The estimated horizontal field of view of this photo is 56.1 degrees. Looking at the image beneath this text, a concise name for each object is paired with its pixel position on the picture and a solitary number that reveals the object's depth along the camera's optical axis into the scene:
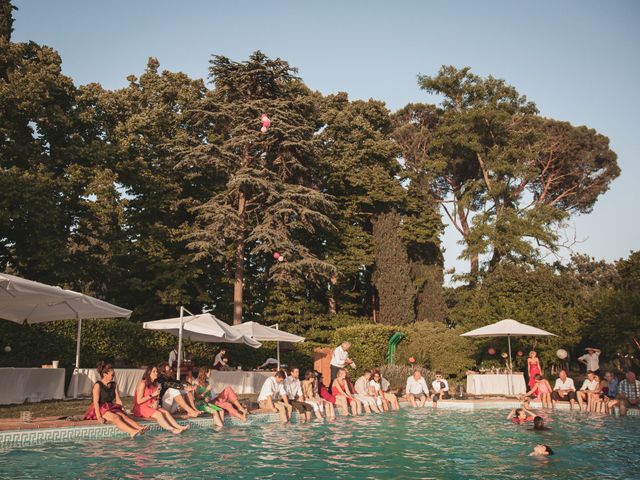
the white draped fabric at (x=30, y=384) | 13.58
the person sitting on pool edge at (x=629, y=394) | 14.84
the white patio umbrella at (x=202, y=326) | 15.94
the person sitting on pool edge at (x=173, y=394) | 12.07
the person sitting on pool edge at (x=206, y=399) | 11.96
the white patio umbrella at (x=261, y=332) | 18.89
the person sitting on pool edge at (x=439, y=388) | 18.27
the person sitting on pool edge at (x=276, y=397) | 13.06
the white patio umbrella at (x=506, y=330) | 19.56
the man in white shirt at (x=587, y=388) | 16.23
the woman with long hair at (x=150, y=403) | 10.66
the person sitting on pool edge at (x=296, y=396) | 13.59
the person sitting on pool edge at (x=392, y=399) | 16.41
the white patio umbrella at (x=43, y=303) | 11.78
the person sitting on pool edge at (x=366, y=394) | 15.80
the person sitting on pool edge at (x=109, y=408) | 9.88
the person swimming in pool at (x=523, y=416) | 13.50
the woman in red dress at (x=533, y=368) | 18.12
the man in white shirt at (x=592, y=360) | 18.55
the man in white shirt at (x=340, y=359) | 16.44
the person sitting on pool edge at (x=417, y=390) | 17.52
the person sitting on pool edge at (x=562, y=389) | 17.28
